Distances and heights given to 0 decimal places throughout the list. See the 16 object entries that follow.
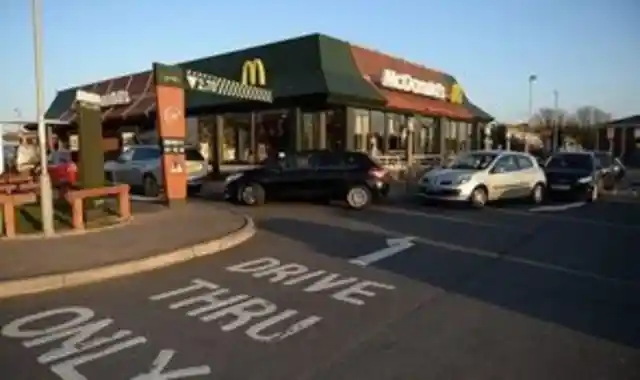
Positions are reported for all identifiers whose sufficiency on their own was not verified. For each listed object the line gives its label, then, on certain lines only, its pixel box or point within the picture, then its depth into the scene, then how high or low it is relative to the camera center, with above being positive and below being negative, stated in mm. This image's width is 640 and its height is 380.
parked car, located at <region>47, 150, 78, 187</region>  17034 -424
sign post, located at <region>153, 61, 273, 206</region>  14062 +694
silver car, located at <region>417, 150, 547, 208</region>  16422 -819
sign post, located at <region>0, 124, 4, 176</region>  15906 +167
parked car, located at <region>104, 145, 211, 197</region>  19188 -492
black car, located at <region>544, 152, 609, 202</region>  19234 -824
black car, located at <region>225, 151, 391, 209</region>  16531 -756
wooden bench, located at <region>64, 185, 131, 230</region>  10367 -764
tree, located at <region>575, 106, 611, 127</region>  90625 +6069
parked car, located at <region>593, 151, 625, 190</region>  22734 -706
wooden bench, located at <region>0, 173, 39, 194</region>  10764 -578
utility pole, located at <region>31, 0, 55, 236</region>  9633 +358
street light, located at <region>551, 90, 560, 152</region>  52556 +1505
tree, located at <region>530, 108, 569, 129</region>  73500 +4990
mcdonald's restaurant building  22750 +2161
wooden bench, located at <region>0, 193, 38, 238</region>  9695 -932
